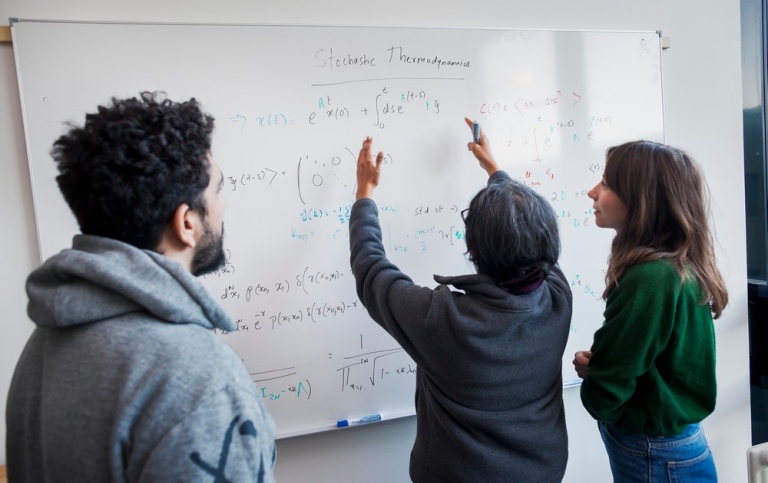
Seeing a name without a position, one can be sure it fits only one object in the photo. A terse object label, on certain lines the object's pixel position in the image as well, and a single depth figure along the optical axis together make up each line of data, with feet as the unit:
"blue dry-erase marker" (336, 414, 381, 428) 5.26
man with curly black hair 2.12
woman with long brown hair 3.77
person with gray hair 3.47
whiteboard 4.52
